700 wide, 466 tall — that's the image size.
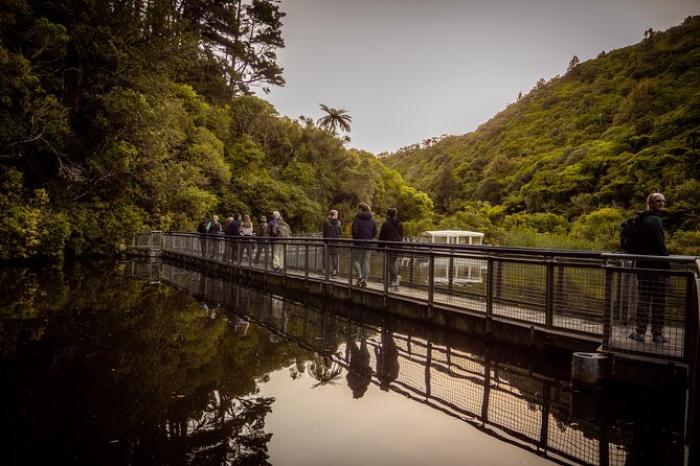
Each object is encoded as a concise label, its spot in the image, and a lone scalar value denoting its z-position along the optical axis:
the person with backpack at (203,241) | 22.15
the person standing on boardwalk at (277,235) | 14.85
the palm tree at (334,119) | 52.76
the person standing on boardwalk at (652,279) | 5.19
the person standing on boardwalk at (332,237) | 12.06
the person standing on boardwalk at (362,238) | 10.85
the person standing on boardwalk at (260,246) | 15.75
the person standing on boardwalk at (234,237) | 18.12
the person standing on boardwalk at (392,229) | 11.32
